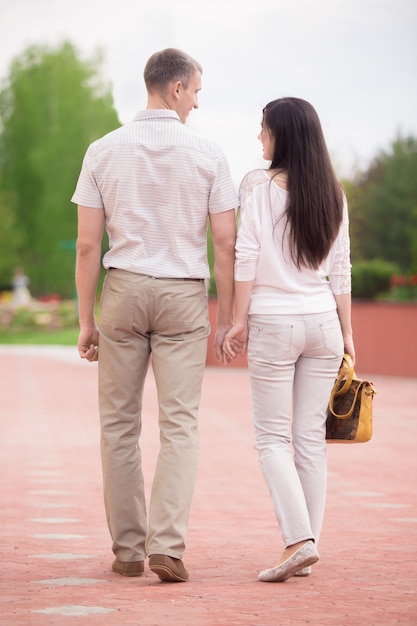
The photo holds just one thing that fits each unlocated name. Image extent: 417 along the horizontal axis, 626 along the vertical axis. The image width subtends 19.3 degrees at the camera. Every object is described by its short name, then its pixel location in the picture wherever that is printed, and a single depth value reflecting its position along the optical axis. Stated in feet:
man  15.42
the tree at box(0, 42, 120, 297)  175.01
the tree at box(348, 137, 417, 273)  183.20
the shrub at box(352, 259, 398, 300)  84.89
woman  15.17
